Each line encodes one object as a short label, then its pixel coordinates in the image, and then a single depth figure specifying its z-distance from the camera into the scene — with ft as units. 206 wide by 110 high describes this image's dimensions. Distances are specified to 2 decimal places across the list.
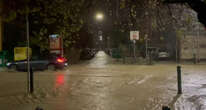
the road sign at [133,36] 77.00
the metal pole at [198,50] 86.12
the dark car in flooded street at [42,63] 62.69
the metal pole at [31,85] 32.44
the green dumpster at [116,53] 102.45
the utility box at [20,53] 36.81
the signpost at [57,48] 64.68
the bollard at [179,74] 31.88
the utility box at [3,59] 66.65
